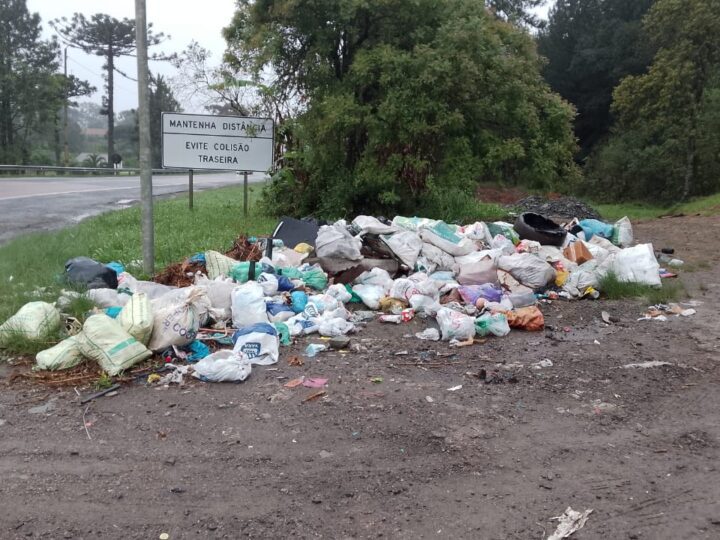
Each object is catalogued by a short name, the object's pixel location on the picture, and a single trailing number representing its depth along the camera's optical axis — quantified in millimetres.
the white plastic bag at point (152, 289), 6022
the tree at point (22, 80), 42281
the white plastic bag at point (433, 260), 7531
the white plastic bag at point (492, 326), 5785
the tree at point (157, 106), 48438
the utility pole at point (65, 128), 44572
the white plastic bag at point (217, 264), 6719
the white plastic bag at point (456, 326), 5609
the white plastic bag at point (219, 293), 5898
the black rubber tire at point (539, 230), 8859
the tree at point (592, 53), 34875
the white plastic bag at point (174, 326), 4961
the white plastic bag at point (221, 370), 4496
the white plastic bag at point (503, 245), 8125
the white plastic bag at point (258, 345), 4918
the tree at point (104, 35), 45312
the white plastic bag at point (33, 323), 5039
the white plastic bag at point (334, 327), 5645
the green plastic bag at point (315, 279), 6848
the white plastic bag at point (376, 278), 6927
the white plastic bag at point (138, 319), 4891
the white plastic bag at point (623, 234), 9977
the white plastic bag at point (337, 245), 7277
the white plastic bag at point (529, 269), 7320
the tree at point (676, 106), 25953
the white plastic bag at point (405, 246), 7523
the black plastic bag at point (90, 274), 6125
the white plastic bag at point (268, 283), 6227
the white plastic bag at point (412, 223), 8227
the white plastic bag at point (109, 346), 4570
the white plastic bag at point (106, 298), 5668
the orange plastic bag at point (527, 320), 5982
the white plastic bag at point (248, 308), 5598
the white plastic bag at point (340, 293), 6477
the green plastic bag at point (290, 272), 6867
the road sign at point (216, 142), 11148
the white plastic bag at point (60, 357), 4656
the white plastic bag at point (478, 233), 8555
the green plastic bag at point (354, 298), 6672
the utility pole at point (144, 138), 6133
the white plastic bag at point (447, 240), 7895
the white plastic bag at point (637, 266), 7465
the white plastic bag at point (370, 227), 7989
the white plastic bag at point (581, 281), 7367
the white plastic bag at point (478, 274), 7191
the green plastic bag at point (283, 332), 5406
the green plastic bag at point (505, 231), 8844
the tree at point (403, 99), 10266
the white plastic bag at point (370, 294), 6539
